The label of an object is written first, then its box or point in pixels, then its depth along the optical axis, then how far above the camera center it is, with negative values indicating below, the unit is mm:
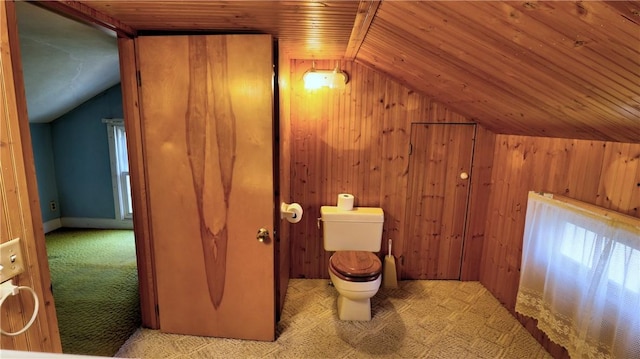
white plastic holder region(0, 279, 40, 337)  891 -460
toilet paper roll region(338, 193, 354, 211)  2617 -500
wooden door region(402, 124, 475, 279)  2670 -489
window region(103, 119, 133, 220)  3637 -327
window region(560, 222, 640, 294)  1396 -545
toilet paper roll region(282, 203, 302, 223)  2215 -510
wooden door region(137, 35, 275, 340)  1753 -219
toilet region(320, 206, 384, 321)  2184 -898
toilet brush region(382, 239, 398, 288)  2764 -1194
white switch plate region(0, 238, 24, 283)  907 -372
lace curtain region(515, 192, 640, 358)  1413 -725
